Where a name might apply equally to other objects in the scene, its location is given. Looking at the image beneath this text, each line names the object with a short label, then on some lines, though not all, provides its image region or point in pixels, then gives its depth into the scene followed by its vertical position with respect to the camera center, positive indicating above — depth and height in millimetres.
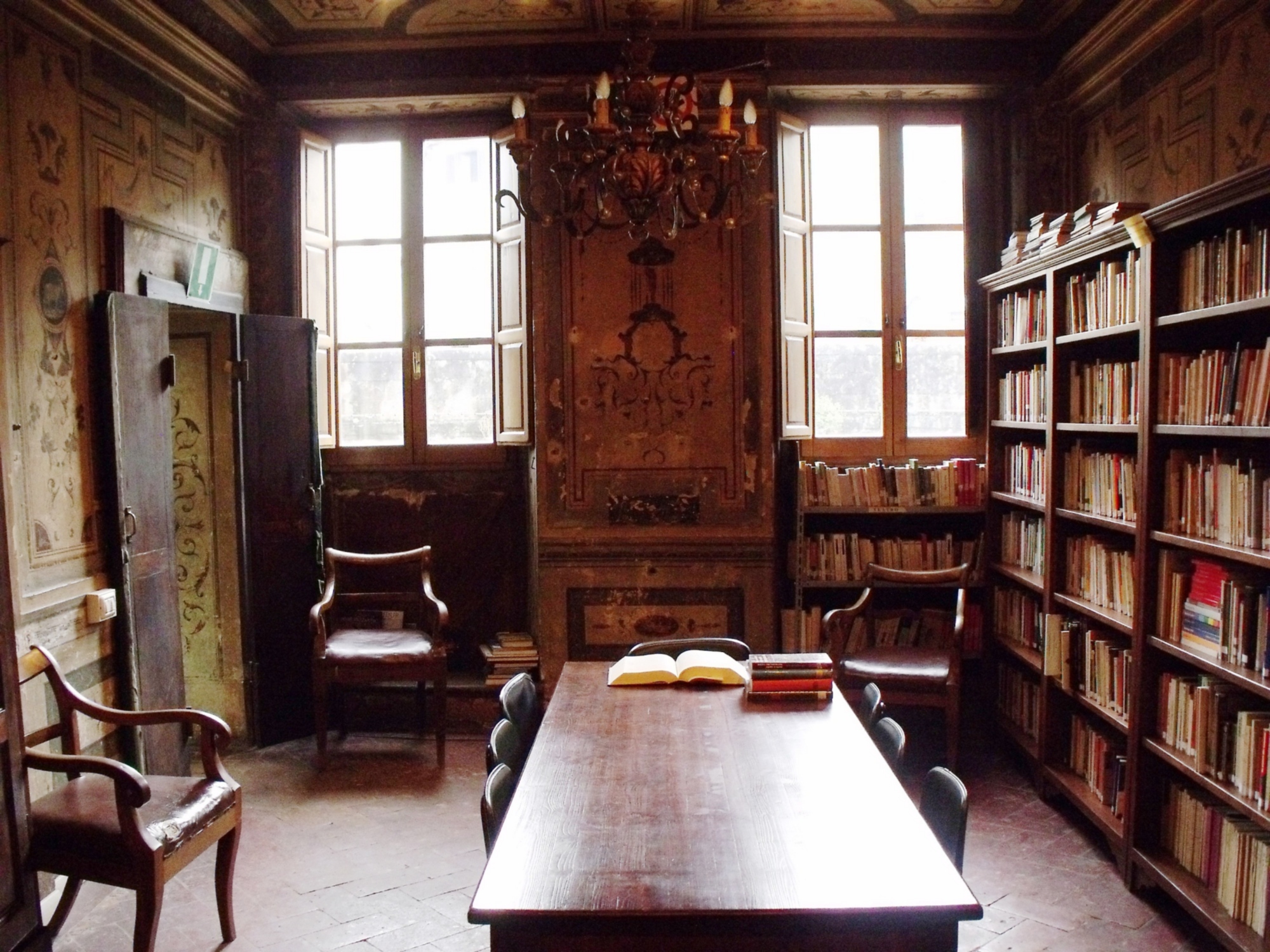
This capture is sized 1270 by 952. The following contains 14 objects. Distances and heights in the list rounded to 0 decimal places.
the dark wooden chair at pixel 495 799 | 2381 -909
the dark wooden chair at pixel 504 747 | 2723 -890
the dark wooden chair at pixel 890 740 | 2838 -917
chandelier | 3033 +857
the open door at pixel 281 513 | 5211 -431
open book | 3461 -851
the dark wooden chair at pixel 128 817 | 2914 -1170
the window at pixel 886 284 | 5660 +768
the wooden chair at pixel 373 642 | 4984 -1085
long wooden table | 1935 -909
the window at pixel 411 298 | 5859 +757
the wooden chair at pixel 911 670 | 4641 -1154
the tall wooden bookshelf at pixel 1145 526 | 3072 -400
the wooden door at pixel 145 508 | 4129 -321
